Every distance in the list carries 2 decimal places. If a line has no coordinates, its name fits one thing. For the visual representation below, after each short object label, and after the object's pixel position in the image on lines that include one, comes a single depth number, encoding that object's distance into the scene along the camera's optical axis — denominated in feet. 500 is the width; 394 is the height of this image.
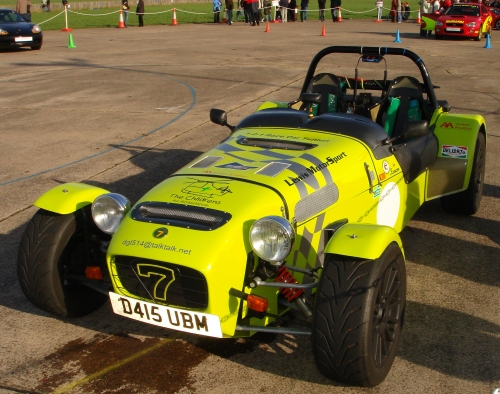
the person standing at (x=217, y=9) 120.78
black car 73.67
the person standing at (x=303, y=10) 125.02
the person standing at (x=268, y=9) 122.90
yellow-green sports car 13.51
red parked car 91.66
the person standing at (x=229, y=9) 115.65
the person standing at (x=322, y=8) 125.70
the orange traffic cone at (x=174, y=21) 116.37
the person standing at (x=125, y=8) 112.88
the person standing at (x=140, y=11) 111.65
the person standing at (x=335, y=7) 125.80
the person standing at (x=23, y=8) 94.02
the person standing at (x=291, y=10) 125.23
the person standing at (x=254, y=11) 114.93
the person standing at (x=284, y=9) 123.54
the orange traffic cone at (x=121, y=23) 112.06
